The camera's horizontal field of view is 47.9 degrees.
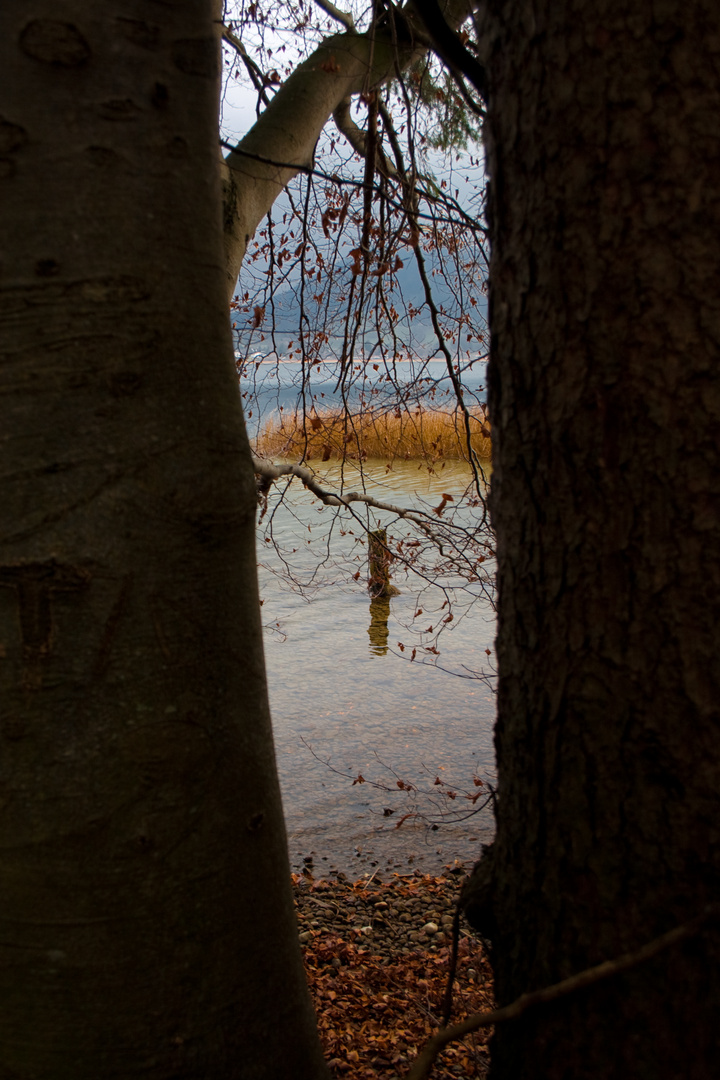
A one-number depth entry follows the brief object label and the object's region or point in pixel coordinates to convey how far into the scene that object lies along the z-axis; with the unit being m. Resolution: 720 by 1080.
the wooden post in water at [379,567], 5.11
